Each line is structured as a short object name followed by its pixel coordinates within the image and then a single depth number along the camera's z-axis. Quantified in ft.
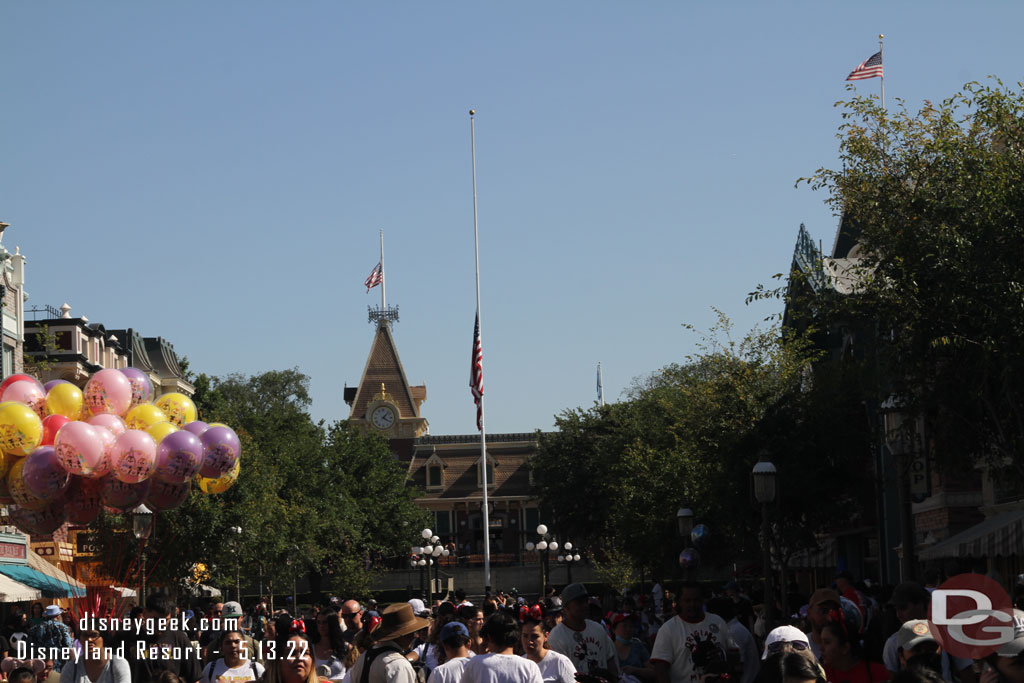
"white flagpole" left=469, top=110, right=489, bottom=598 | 148.19
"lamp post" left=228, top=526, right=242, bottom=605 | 135.23
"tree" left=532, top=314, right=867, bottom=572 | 95.61
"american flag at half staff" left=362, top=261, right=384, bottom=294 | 250.57
